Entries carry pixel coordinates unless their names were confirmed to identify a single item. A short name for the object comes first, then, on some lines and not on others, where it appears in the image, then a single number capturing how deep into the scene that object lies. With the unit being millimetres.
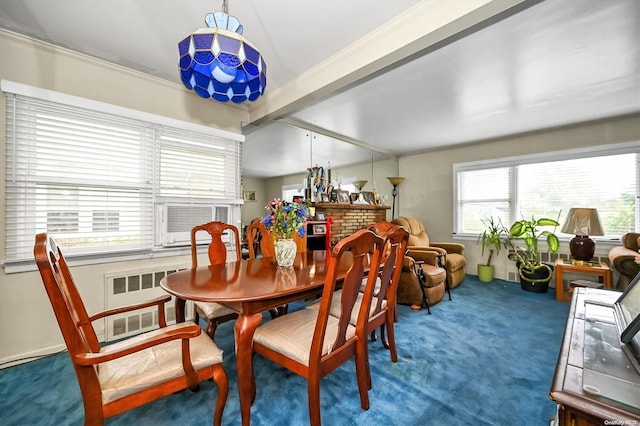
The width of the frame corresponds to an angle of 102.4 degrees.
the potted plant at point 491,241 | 4266
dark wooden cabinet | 3629
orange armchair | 3512
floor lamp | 5348
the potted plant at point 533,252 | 3727
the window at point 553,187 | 3473
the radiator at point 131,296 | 2281
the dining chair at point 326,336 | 1192
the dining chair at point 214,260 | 1802
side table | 3088
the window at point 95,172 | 1948
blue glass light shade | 1196
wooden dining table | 1252
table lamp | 3018
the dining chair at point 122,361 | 911
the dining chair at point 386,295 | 1493
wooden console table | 534
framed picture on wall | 3869
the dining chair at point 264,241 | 2278
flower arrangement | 1860
